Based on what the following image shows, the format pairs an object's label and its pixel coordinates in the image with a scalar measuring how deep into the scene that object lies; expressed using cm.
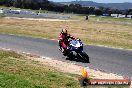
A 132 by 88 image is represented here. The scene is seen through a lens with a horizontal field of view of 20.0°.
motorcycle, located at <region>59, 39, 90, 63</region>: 1910
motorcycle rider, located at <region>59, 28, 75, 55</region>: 2019
